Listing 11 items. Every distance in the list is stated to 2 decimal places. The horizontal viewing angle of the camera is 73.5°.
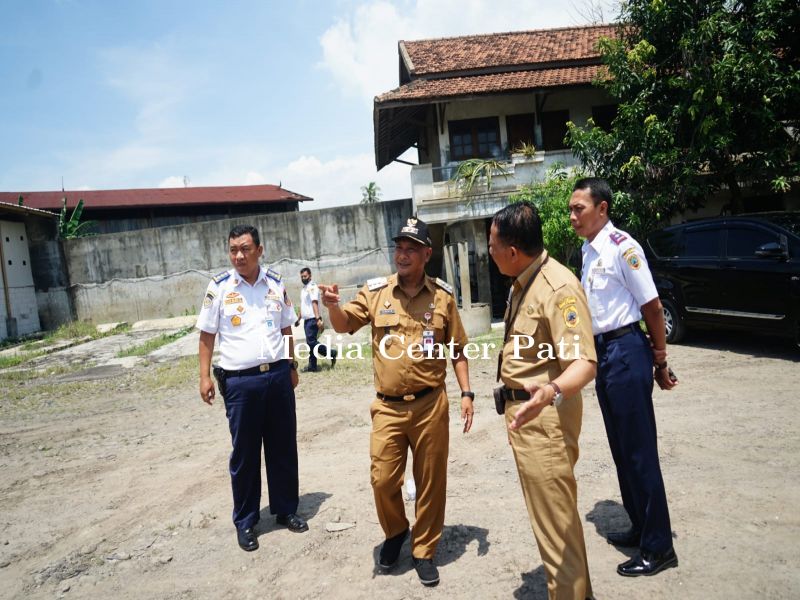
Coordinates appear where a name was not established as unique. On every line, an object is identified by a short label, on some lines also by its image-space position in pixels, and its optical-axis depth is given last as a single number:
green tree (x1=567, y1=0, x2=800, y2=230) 8.52
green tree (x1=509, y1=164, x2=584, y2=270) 10.35
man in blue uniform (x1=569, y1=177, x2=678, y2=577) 2.59
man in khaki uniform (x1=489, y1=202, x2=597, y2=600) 2.07
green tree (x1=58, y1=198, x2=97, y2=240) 18.48
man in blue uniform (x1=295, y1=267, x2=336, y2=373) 8.58
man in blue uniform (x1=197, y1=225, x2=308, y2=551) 3.32
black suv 6.39
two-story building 12.52
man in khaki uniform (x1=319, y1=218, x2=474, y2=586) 2.81
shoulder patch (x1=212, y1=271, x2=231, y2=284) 3.48
